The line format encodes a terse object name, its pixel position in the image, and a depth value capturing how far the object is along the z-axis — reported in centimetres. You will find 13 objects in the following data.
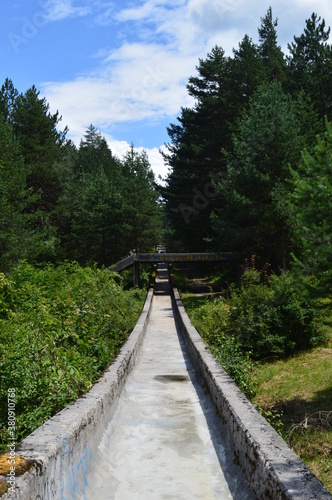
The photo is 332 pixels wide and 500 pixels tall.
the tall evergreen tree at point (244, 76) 3441
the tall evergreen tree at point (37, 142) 4189
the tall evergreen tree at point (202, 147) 3600
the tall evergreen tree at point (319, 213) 934
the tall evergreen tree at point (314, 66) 3469
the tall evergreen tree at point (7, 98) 4430
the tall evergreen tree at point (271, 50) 4316
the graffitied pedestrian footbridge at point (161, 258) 3095
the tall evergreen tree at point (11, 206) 2984
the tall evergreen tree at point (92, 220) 3750
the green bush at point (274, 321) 1344
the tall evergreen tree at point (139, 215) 3575
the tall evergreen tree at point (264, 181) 2370
